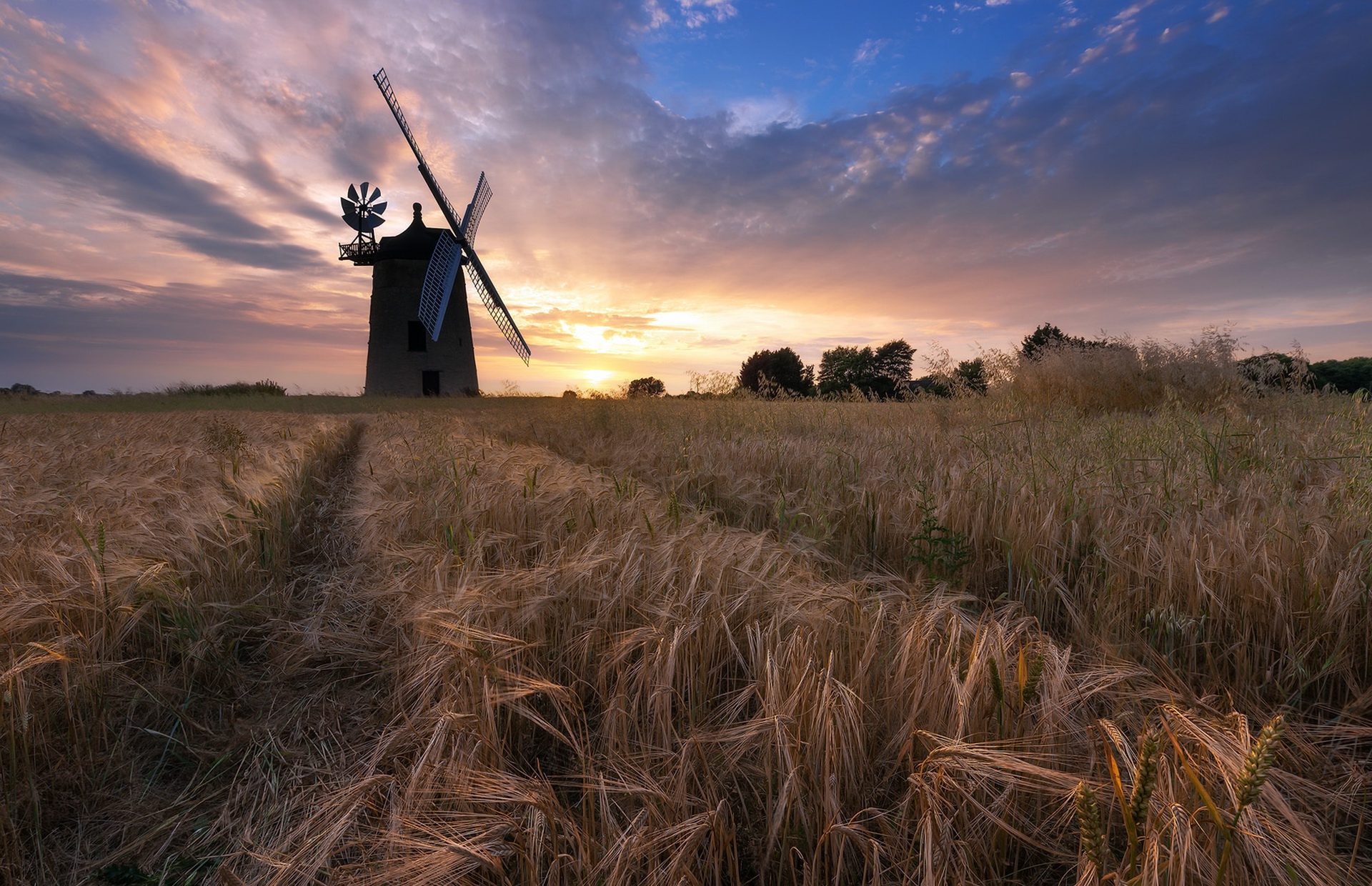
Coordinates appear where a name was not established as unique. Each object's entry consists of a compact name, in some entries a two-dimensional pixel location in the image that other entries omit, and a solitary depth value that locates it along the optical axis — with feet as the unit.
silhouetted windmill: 100.22
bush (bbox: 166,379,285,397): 102.53
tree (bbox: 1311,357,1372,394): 70.38
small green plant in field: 9.46
